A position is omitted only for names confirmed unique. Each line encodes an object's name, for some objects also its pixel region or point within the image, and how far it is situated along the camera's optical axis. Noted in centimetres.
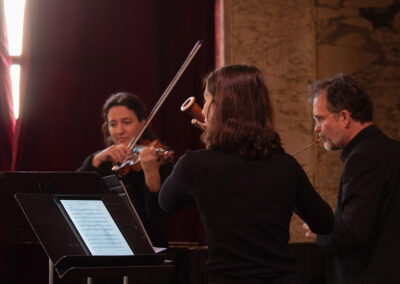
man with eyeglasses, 469
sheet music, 436
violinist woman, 638
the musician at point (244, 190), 368
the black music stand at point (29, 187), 497
